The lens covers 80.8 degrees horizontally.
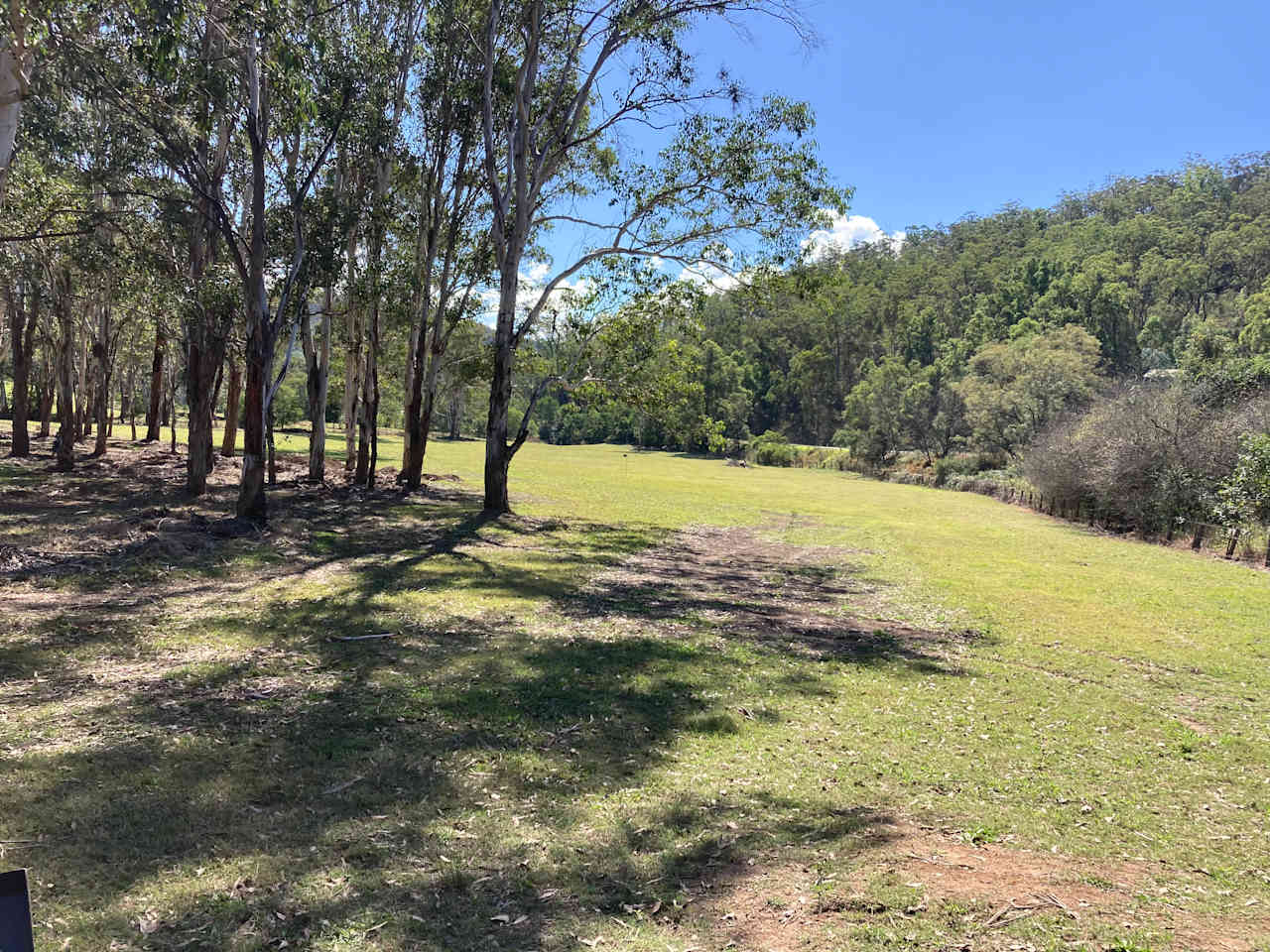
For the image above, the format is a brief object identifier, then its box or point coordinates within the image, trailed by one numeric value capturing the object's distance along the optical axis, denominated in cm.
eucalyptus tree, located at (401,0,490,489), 2197
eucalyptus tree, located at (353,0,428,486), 2022
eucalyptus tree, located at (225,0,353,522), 1418
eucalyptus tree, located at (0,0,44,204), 720
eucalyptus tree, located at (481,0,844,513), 2005
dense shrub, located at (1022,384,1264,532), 2797
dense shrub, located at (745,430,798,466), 8875
